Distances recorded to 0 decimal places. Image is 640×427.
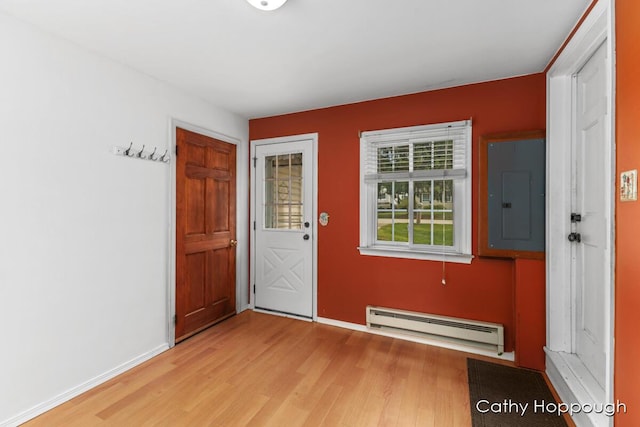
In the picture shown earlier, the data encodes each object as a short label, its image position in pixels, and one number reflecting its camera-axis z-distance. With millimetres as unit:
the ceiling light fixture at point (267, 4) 1581
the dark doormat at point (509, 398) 1823
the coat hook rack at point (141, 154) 2337
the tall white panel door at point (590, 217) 1790
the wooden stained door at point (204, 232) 2891
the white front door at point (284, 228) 3479
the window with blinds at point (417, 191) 2785
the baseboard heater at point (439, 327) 2594
